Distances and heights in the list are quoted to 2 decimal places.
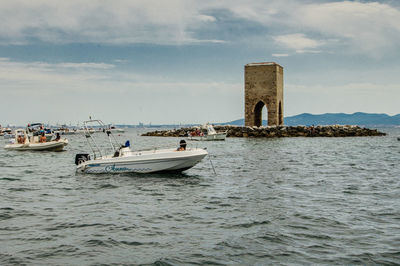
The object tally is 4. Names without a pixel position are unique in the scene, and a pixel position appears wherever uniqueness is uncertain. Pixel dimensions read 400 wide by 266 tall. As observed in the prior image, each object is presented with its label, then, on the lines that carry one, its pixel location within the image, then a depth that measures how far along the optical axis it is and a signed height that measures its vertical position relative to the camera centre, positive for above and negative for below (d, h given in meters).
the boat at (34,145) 32.69 -1.39
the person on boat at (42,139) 33.69 -0.96
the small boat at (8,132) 90.06 -1.61
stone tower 62.12 +5.66
